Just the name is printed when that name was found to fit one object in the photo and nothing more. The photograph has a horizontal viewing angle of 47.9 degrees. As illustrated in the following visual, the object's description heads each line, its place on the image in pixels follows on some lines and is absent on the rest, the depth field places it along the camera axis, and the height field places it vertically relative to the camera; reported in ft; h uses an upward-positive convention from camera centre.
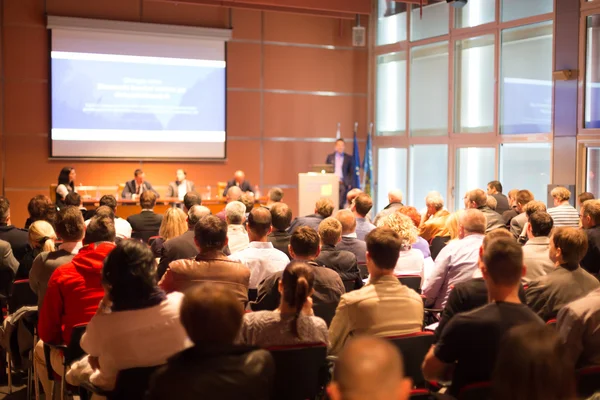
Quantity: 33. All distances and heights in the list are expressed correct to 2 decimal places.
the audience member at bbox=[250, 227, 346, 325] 12.09 -2.10
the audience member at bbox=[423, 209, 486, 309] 14.47 -2.09
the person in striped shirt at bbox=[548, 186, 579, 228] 23.18 -1.51
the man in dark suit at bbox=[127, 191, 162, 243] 23.86 -1.85
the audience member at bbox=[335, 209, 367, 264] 17.06 -1.75
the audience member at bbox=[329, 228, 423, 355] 10.11 -2.06
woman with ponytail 9.60 -2.16
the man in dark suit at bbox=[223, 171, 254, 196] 37.65 -0.73
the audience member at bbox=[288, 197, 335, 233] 21.72 -1.38
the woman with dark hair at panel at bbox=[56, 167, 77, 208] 33.99 -0.44
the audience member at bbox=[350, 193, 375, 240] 21.06 -1.38
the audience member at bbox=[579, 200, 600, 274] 17.69 -1.60
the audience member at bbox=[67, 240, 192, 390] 8.82 -2.00
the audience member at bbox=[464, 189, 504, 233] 22.68 -1.20
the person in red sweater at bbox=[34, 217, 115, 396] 11.23 -2.11
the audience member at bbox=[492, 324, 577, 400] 5.44 -1.62
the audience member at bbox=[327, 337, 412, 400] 4.90 -1.49
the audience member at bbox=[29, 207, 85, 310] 12.86 -1.62
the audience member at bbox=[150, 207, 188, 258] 19.10 -1.60
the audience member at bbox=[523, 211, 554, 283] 14.38 -1.67
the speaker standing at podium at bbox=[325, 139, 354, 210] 41.39 +0.21
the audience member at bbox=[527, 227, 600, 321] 11.58 -1.90
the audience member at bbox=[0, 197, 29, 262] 17.48 -1.76
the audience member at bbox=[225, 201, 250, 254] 18.08 -1.62
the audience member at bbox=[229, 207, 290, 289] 14.92 -1.88
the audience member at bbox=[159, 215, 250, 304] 12.54 -1.83
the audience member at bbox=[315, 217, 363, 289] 14.37 -1.96
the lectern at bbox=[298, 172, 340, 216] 36.78 -1.07
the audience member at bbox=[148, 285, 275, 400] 6.88 -2.00
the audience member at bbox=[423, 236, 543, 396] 8.14 -2.07
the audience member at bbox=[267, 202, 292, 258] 18.00 -1.53
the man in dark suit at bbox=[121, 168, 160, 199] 35.37 -0.87
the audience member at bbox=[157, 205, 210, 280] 16.35 -1.94
